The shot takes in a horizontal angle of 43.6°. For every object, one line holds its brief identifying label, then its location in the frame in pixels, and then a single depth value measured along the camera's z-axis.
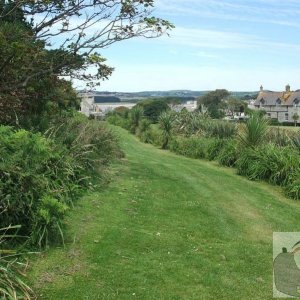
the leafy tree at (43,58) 8.80
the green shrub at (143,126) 26.05
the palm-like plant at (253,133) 13.01
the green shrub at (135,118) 30.38
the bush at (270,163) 10.16
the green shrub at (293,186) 9.04
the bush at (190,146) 16.78
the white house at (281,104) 74.39
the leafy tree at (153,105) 47.25
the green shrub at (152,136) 22.02
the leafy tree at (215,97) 83.24
